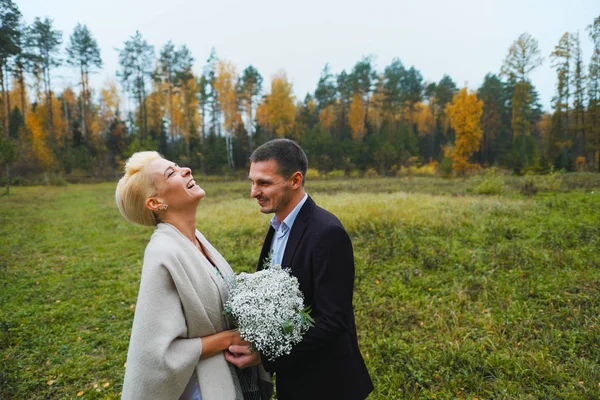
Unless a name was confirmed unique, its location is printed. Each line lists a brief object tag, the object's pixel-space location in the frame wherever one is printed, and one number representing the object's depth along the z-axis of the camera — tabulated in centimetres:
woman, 157
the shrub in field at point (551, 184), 1561
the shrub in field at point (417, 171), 3730
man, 175
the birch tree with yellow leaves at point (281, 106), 4319
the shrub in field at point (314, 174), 3689
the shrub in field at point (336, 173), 3791
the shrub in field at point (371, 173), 3659
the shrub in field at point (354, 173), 3714
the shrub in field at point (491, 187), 1598
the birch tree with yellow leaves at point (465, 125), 3569
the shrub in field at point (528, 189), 1459
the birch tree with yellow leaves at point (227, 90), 4025
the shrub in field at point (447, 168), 3025
